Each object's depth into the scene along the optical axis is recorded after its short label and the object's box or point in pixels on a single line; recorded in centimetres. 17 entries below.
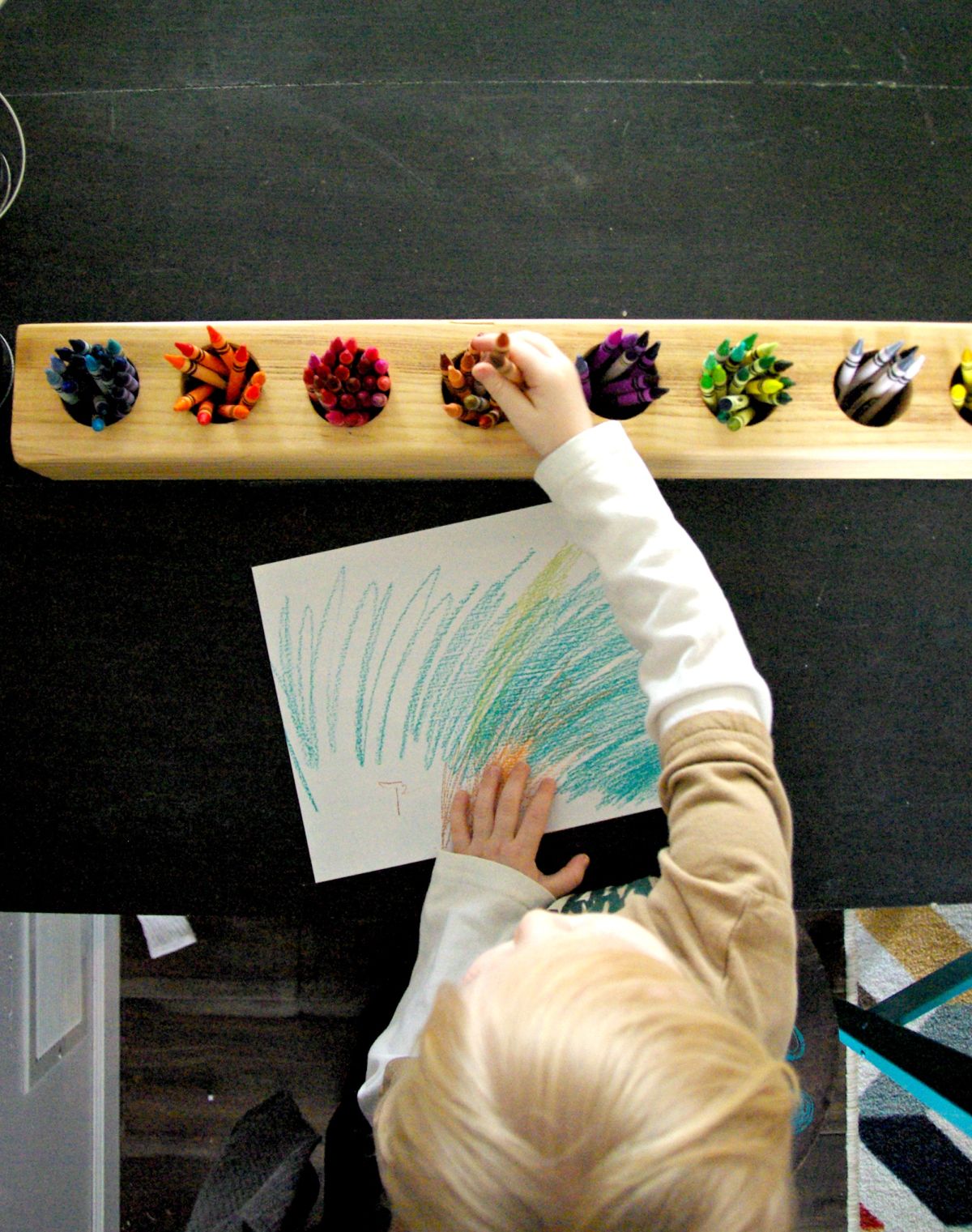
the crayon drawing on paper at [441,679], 55
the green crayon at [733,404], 49
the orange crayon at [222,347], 48
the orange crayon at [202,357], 47
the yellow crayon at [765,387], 48
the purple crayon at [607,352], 48
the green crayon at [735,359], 47
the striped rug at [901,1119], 93
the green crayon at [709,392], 49
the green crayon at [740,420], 50
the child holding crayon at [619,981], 36
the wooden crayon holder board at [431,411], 51
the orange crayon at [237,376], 50
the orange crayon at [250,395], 49
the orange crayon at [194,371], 48
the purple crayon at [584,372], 50
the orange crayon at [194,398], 49
